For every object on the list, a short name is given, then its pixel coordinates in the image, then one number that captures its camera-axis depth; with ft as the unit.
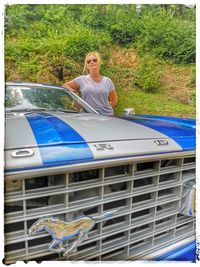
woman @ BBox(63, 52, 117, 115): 5.84
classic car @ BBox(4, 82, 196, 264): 2.93
